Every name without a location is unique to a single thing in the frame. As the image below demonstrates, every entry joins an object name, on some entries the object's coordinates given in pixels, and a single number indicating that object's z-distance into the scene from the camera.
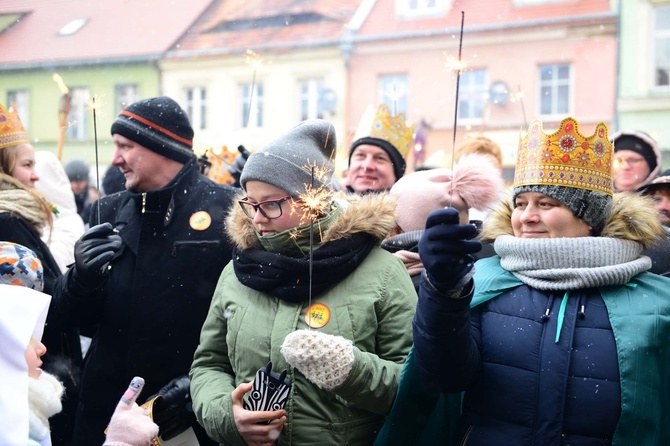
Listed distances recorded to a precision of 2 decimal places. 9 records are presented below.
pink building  21.12
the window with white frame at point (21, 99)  20.05
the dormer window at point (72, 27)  17.81
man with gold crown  4.98
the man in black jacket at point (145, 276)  3.92
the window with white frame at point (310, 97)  23.88
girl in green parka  2.99
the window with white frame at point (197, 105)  24.21
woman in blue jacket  2.65
